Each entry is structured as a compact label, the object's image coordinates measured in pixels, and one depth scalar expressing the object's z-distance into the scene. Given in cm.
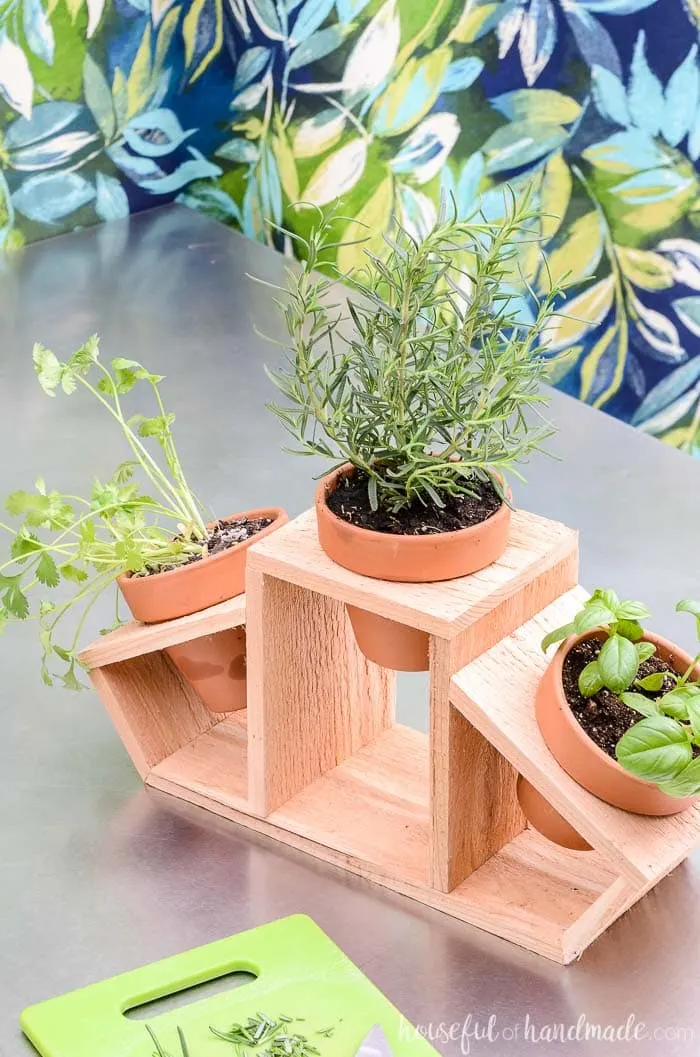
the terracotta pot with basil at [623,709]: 161
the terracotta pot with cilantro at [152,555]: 181
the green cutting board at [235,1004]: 166
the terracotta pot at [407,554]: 169
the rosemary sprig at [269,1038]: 164
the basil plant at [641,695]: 161
